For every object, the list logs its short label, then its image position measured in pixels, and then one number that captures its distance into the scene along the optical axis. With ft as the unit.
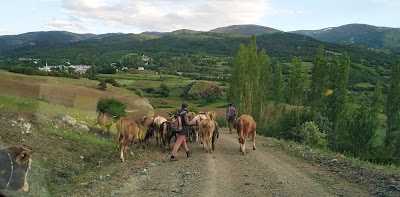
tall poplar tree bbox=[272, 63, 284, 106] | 182.29
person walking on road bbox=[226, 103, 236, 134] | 82.44
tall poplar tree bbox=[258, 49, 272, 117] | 164.25
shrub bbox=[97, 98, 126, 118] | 98.89
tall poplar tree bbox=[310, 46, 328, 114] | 150.20
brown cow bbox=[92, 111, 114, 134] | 67.67
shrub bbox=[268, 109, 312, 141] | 137.08
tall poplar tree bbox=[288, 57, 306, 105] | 165.82
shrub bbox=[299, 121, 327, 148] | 74.79
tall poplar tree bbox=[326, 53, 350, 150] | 149.07
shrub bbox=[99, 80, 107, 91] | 221.25
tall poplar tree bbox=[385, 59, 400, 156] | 178.70
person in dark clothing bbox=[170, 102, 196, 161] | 49.77
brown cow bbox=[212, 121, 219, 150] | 55.66
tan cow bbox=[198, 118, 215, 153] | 53.93
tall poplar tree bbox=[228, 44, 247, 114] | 148.46
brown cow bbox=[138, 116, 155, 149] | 57.93
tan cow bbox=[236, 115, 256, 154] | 53.71
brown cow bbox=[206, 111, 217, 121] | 73.48
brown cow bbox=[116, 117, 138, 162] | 47.75
